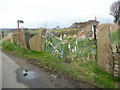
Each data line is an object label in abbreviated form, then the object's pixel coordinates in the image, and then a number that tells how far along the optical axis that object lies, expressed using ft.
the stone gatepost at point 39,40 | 23.61
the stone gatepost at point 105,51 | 12.03
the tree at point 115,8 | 55.80
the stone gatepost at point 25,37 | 25.97
